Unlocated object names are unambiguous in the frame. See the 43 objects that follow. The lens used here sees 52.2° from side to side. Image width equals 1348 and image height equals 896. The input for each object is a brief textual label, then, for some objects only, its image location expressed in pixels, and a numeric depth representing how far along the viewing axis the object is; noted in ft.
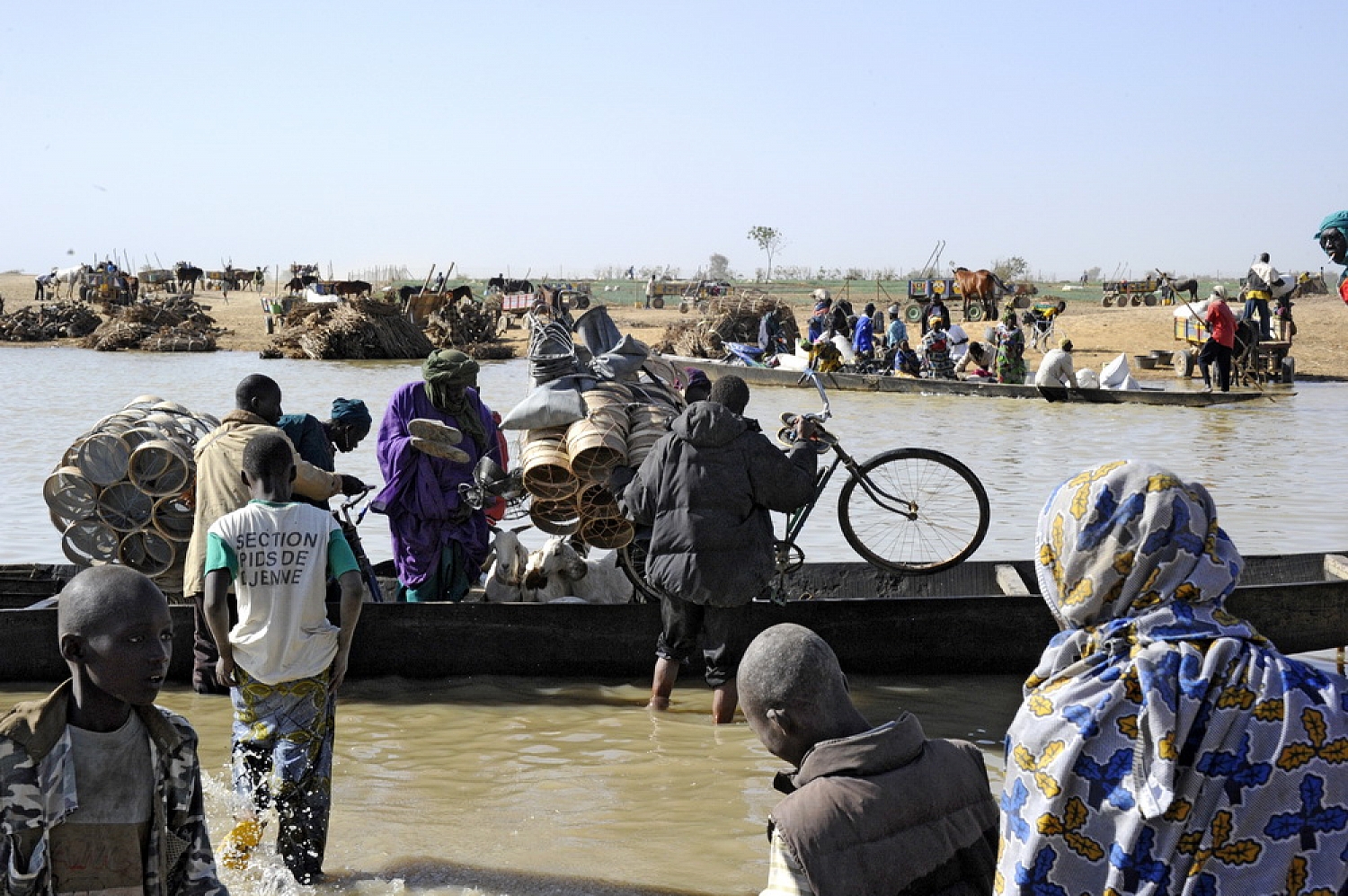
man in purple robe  21.74
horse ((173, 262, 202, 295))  207.41
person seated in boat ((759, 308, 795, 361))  90.53
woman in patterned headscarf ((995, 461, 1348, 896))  6.63
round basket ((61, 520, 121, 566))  22.53
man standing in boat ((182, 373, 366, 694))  17.72
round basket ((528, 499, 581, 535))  23.29
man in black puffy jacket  19.65
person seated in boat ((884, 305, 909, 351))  83.47
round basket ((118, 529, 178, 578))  22.29
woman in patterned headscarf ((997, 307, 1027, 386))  72.18
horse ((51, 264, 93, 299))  199.93
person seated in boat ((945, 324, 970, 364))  87.25
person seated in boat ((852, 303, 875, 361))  83.46
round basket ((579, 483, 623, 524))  23.06
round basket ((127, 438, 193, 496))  21.86
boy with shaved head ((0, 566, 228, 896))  7.90
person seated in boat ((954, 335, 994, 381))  80.87
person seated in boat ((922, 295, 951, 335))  89.25
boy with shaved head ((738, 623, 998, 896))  7.34
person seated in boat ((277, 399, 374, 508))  19.97
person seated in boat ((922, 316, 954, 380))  77.82
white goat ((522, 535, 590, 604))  24.36
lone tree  377.09
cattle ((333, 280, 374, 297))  166.20
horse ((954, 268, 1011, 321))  133.69
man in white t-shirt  13.71
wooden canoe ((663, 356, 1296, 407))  68.80
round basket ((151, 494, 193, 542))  22.17
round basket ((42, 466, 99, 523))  22.40
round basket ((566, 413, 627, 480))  22.29
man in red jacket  70.69
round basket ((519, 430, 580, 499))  22.71
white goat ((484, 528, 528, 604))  24.44
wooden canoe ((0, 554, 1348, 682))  22.62
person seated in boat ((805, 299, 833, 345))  93.76
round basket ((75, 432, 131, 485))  22.18
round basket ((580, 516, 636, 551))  23.44
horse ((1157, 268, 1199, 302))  109.33
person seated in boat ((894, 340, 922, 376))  79.46
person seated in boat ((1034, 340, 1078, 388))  67.26
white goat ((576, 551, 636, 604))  24.81
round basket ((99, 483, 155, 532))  22.38
